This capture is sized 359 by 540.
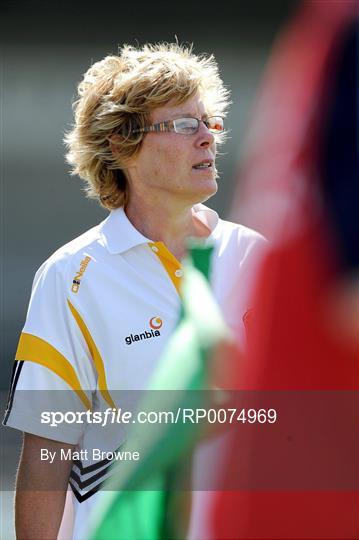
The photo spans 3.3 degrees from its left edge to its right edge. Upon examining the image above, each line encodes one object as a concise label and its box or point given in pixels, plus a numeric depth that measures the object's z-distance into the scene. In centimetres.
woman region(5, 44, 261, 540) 875
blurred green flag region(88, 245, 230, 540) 723
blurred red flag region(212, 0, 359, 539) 560
